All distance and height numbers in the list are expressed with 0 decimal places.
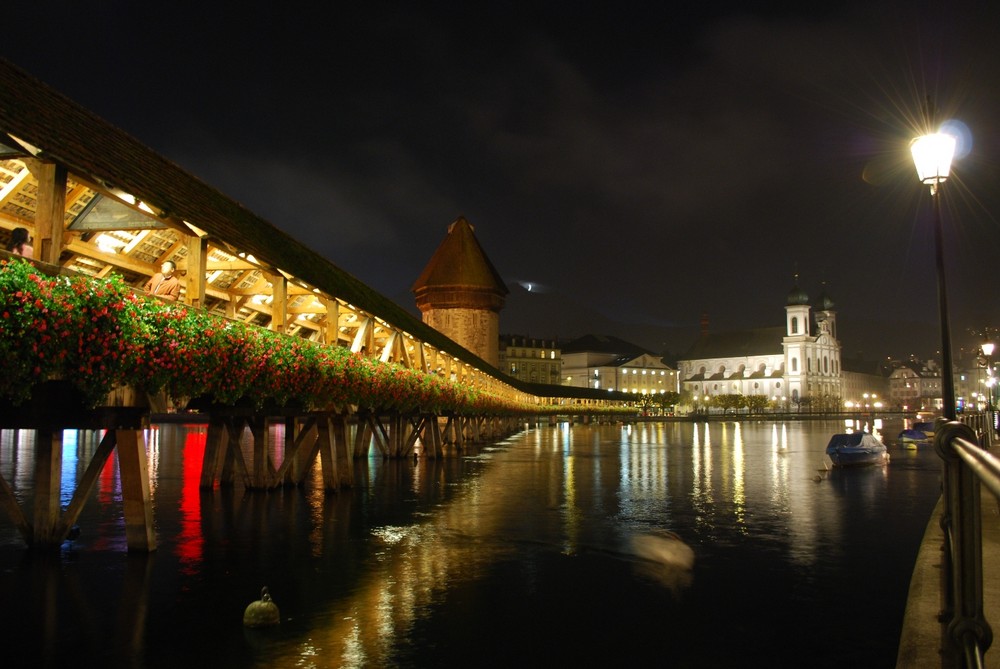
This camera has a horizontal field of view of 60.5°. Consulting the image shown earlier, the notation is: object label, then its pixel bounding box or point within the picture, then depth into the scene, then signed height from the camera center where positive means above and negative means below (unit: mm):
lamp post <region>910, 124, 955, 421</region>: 13742 +3953
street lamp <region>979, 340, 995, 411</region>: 36375 +2506
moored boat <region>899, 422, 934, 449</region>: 54781 -1750
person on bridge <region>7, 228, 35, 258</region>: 10195 +2084
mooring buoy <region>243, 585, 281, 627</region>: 8945 -2089
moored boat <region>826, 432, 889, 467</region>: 33906 -1600
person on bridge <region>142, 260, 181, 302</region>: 13375 +2048
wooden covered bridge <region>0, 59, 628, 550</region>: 10562 +2729
